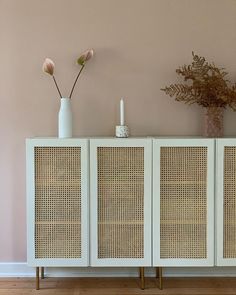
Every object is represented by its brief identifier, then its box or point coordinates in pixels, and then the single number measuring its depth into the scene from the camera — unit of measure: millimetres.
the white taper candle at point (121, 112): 2713
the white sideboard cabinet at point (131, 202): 2580
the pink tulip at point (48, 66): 2723
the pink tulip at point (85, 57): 2748
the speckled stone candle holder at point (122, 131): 2672
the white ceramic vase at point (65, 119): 2666
